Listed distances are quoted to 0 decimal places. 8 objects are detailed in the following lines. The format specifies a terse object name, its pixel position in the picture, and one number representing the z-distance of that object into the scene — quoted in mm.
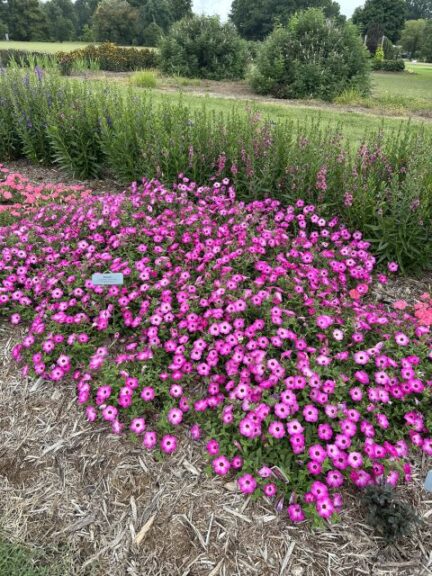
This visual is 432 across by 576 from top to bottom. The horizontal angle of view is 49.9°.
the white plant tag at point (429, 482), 1825
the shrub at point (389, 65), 27438
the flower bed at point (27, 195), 4431
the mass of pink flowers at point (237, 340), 2158
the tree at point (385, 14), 46375
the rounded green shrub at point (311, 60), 11828
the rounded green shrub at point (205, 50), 15914
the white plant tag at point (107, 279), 2753
